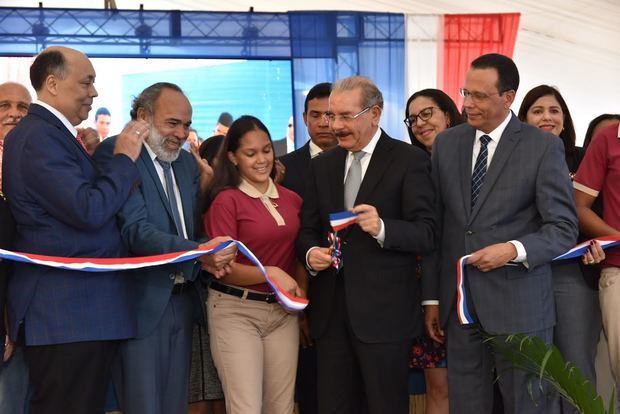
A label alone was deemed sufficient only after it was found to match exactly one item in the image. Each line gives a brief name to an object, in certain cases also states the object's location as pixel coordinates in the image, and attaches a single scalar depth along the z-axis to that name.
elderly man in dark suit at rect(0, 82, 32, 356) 4.36
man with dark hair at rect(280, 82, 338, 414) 4.46
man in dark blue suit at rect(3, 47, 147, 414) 3.30
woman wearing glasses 3.95
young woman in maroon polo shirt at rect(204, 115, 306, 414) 3.77
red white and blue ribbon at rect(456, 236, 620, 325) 3.67
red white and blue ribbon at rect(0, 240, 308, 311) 3.29
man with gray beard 3.62
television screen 9.20
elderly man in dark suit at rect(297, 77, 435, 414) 3.66
